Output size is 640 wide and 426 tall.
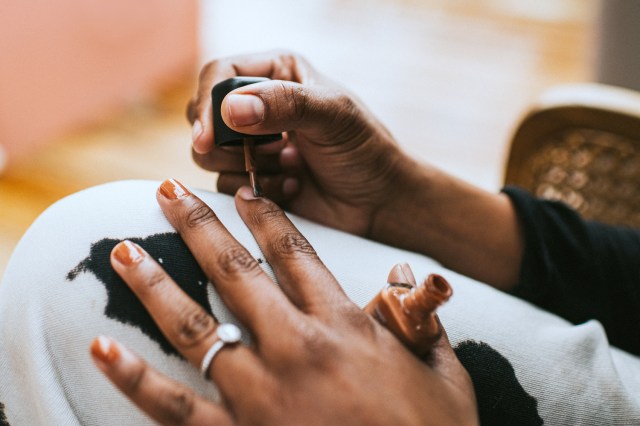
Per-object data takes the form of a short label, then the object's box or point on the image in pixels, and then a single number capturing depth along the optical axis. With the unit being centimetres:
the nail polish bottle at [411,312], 40
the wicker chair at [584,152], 77
